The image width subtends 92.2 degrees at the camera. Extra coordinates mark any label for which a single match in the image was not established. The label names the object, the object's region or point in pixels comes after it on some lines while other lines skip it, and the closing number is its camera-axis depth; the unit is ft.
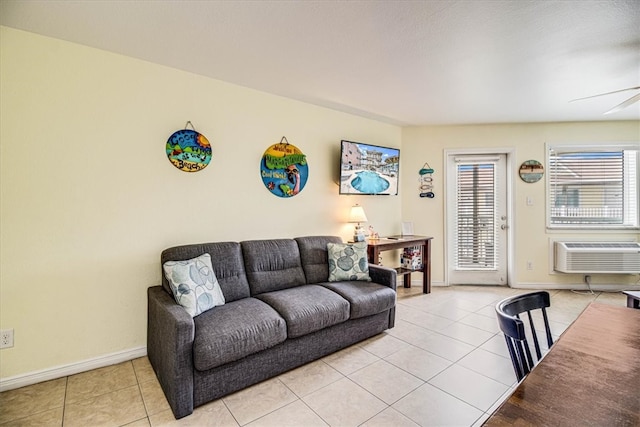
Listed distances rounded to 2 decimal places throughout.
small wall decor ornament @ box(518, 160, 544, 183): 14.38
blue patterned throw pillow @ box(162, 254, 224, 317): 6.99
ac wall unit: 13.35
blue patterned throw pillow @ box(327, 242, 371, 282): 10.19
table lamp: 12.47
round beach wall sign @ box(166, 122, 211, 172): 8.63
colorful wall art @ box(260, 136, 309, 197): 10.55
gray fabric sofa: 6.03
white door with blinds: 14.94
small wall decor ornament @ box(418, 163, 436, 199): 14.94
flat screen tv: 12.29
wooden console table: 12.12
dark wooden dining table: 2.63
